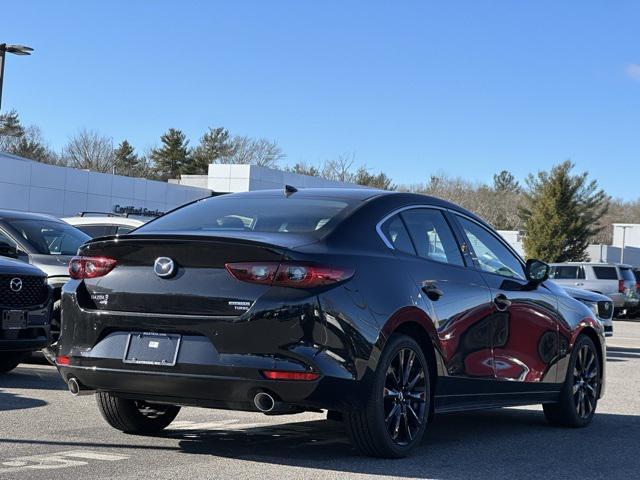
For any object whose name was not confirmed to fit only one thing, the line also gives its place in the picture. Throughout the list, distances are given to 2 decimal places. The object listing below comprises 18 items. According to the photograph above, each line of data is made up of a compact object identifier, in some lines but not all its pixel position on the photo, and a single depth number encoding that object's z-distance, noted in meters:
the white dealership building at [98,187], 41.84
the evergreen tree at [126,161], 102.88
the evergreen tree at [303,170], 110.59
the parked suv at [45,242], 11.88
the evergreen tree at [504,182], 140.70
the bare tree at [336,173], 104.12
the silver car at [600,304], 16.20
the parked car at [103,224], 15.06
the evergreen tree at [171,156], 104.50
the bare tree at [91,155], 101.38
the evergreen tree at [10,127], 96.44
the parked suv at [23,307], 10.16
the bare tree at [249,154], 107.38
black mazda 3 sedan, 5.80
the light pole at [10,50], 24.19
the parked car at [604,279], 33.34
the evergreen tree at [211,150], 105.75
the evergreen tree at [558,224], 67.31
